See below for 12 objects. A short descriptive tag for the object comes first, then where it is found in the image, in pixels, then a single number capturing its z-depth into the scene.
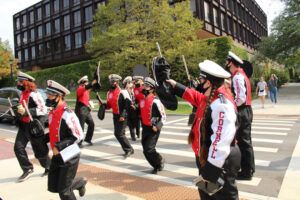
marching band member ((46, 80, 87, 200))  4.48
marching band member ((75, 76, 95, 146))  9.98
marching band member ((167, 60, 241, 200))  3.08
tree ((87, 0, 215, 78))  25.36
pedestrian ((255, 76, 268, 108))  19.31
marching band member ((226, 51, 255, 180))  5.79
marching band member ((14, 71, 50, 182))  6.61
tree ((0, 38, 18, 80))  46.59
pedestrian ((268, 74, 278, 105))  21.37
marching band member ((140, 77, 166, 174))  6.70
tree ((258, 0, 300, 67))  29.19
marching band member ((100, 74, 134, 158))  8.29
